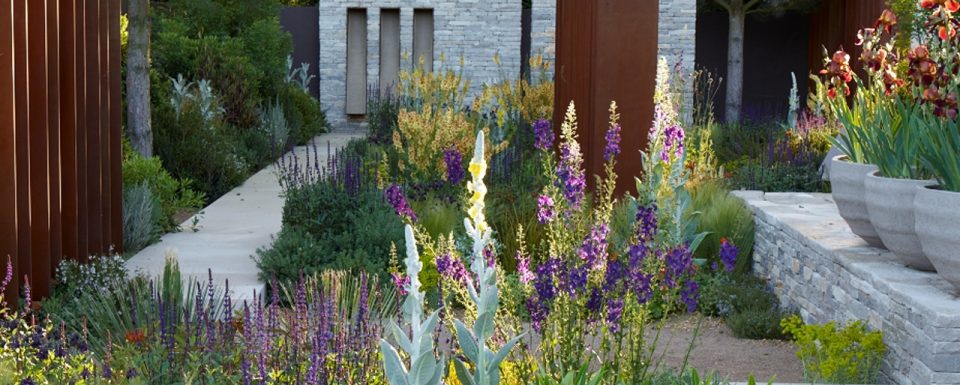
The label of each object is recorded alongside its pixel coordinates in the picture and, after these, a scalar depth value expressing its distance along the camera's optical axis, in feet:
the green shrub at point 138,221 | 27.73
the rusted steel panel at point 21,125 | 19.98
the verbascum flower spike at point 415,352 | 9.66
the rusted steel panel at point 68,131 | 23.01
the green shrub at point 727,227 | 25.54
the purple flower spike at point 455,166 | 25.42
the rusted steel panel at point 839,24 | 51.31
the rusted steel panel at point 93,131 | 24.77
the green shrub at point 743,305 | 21.63
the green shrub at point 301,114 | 56.59
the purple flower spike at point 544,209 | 14.16
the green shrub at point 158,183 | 30.45
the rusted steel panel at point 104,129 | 25.54
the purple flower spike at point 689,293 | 14.26
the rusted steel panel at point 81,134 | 23.70
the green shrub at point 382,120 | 48.19
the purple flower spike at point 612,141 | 19.44
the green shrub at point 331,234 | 23.76
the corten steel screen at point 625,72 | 28.50
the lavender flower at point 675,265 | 14.44
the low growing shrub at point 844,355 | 17.29
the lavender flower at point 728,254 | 15.39
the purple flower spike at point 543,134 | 21.91
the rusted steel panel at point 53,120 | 21.90
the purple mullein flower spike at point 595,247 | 14.11
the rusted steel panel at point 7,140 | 19.33
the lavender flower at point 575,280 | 13.96
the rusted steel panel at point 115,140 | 26.50
